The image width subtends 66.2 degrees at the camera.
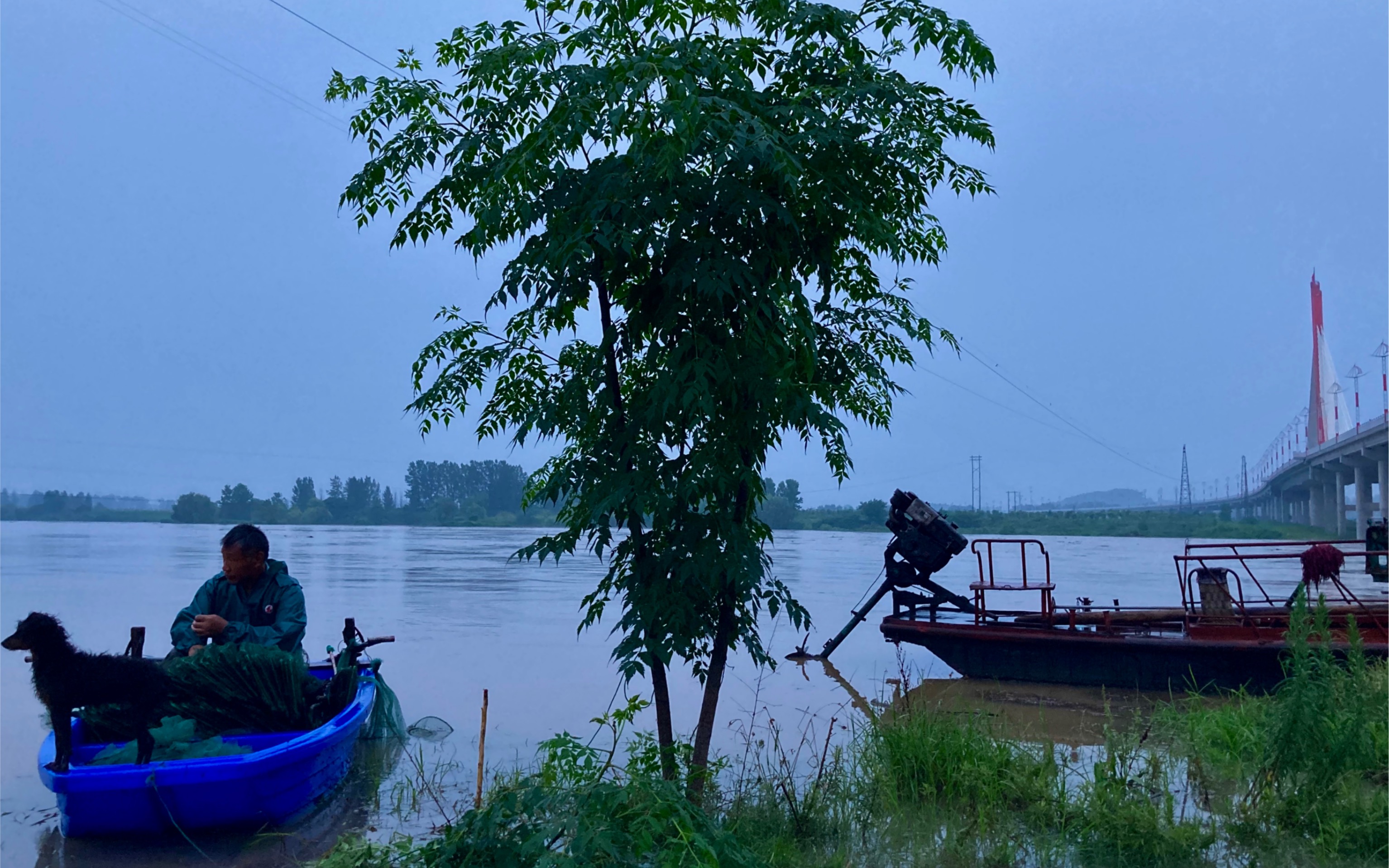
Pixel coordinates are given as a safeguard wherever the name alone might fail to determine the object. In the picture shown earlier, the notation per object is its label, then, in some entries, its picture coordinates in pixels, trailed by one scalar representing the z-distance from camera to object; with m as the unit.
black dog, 6.42
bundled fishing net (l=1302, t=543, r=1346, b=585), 12.13
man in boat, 7.73
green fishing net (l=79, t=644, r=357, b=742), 7.09
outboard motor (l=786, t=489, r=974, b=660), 15.19
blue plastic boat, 6.53
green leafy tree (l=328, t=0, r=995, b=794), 4.98
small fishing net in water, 11.78
